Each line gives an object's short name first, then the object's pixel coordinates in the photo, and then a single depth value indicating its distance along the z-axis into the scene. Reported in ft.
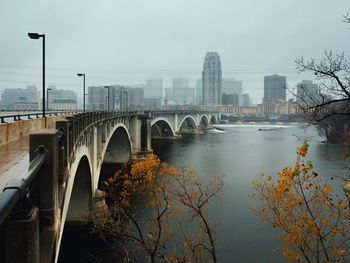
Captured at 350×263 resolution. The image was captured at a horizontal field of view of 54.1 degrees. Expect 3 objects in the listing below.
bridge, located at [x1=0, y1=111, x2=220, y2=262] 11.68
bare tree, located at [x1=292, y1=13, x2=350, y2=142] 29.81
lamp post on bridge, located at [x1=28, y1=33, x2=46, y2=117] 60.88
